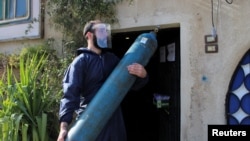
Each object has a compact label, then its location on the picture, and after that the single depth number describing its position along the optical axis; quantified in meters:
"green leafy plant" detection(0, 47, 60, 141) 5.16
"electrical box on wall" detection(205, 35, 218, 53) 5.30
